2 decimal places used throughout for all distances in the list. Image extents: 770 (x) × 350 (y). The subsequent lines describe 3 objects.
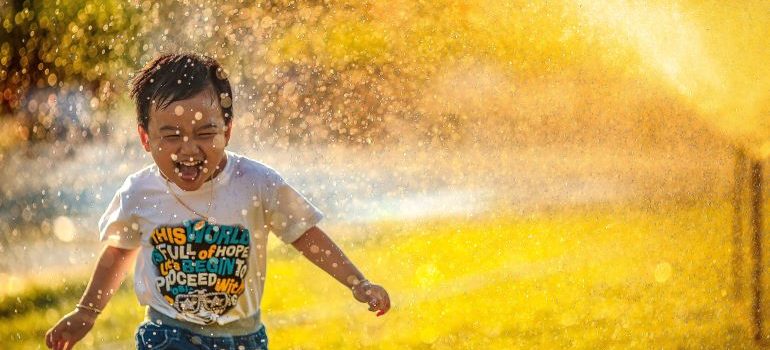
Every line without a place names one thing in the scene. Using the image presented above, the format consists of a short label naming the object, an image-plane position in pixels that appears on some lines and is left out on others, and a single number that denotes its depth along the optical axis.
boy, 5.30
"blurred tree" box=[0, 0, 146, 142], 14.21
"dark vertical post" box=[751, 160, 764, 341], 8.90
